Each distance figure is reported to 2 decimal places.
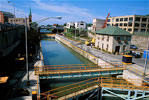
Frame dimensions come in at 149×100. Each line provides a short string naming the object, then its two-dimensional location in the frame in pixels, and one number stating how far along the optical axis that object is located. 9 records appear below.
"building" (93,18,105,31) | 92.81
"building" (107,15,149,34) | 59.53
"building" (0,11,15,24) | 138.05
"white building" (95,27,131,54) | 34.16
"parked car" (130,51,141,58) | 31.98
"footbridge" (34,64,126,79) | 19.53
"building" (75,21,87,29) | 130.39
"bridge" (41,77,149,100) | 16.69
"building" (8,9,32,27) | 94.75
